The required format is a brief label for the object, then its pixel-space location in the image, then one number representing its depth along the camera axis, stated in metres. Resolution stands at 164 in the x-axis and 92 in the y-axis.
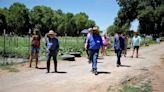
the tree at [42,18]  71.33
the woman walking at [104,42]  15.33
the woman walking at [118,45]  10.53
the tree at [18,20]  65.65
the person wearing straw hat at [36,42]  9.84
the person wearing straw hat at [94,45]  8.71
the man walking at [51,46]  8.89
